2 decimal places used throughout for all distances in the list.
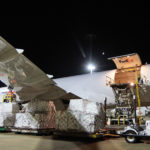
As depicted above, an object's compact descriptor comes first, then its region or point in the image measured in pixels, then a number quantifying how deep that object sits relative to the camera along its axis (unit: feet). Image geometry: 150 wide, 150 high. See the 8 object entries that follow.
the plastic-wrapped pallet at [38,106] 42.32
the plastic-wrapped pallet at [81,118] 31.81
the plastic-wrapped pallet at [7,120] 43.27
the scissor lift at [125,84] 41.59
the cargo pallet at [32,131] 38.45
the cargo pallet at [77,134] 31.31
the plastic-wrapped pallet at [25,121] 38.96
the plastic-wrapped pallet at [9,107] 45.56
